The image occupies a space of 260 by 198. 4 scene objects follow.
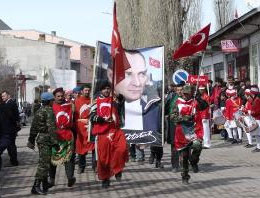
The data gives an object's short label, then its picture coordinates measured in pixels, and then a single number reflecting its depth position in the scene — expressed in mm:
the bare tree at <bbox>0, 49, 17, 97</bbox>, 62066
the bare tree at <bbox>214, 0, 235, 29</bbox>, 52125
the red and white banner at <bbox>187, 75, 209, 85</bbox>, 20562
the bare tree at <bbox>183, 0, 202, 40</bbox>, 34947
